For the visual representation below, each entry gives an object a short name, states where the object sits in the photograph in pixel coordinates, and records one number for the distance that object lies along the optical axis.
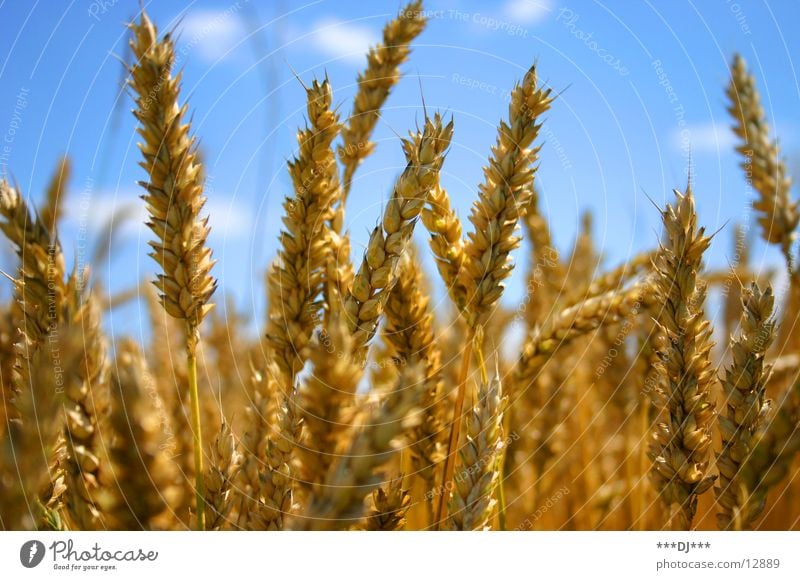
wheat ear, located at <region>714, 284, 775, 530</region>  0.41
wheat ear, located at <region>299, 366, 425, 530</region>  0.32
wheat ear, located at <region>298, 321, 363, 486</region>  0.33
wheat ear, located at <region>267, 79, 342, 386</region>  0.42
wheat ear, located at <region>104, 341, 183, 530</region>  0.34
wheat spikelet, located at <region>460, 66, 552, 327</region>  0.42
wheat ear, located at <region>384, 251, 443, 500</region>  0.43
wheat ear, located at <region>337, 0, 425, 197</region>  0.47
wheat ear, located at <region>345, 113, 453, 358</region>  0.39
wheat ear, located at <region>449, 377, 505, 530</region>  0.39
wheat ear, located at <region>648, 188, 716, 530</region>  0.41
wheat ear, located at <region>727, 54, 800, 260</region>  0.53
